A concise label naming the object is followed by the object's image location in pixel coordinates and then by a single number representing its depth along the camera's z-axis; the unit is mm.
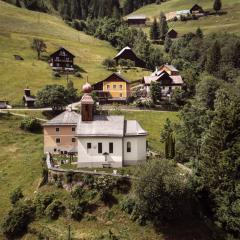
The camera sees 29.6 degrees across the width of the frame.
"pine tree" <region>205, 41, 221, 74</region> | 127125
